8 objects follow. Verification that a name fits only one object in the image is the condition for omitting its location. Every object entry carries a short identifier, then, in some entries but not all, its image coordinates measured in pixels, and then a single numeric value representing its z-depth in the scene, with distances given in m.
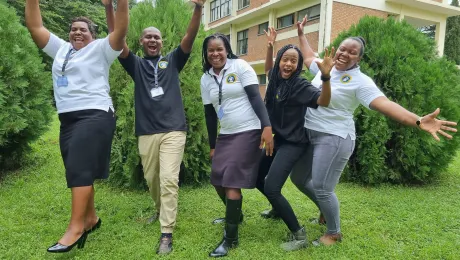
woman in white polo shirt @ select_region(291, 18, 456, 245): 3.05
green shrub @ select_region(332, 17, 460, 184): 5.07
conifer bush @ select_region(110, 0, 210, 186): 4.62
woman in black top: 3.13
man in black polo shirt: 3.28
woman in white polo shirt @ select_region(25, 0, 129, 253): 2.91
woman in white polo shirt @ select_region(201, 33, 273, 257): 3.08
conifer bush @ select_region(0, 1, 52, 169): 4.76
